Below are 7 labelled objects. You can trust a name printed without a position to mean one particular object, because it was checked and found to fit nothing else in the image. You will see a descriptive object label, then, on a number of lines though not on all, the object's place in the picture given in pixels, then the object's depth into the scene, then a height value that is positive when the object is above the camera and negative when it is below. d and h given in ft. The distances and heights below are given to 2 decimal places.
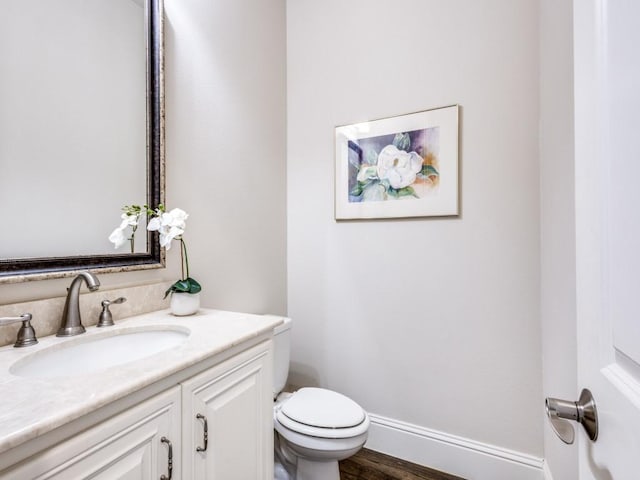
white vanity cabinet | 1.80 -1.37
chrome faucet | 2.99 -0.63
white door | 1.19 +0.05
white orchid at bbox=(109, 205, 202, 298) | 3.77 +0.19
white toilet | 4.10 -2.49
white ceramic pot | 3.82 -0.75
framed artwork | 5.27 +1.31
